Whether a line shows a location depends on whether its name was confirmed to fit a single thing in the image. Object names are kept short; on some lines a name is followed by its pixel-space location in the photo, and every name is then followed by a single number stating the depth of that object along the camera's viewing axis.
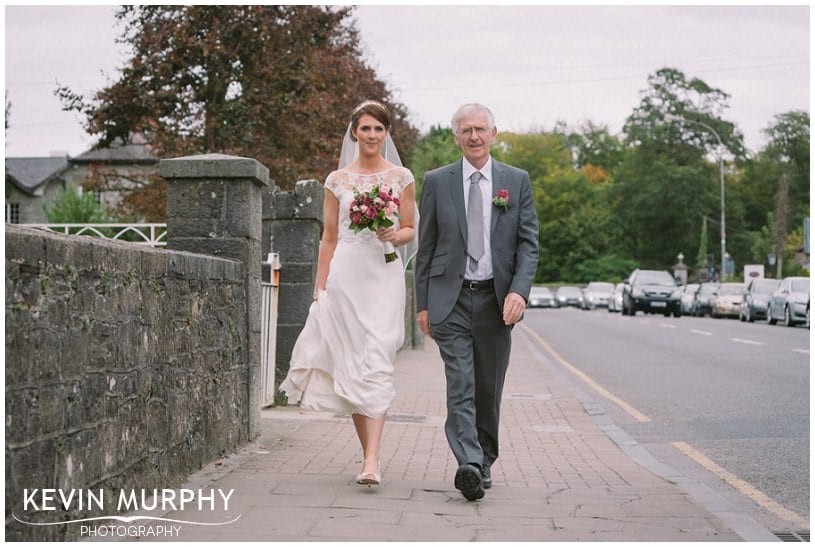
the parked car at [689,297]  48.38
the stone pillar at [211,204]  7.75
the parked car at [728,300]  42.16
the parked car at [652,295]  42.62
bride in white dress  6.42
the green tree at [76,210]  43.78
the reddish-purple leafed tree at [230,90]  25.47
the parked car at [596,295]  63.91
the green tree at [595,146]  108.44
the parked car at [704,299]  45.56
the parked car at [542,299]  67.24
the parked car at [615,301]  51.96
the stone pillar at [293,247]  10.73
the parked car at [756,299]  36.12
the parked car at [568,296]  71.94
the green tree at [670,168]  83.81
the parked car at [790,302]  31.10
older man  6.20
